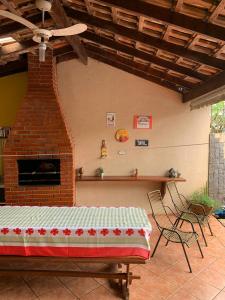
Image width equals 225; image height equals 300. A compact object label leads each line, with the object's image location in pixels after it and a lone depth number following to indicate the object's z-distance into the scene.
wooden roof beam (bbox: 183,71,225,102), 3.05
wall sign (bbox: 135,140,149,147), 4.92
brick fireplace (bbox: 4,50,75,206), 4.18
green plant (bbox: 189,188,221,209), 4.36
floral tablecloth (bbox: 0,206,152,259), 2.38
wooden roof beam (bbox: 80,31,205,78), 3.59
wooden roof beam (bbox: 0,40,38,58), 3.72
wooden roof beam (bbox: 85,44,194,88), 4.30
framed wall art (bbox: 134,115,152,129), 4.88
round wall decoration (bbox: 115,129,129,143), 4.88
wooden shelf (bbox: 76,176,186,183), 4.64
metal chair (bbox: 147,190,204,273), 2.99
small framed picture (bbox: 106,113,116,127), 4.86
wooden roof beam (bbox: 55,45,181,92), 4.61
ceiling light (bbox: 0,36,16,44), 3.50
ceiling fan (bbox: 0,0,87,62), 2.14
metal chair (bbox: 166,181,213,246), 4.98
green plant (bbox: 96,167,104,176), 4.87
